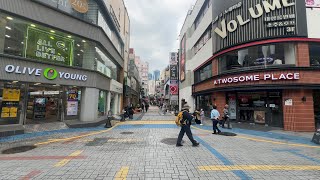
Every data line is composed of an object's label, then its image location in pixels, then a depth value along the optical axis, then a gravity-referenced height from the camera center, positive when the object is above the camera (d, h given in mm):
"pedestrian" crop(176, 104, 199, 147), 7997 -954
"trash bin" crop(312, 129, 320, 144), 9109 -1642
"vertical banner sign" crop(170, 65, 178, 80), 40375 +7077
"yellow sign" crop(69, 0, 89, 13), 13655 +7570
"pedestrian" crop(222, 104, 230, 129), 13812 -924
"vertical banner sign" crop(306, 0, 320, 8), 13117 +7473
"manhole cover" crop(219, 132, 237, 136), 11304 -1875
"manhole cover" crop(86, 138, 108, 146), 8491 -1966
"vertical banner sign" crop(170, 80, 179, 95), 38156 +3528
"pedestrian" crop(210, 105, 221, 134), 11484 -893
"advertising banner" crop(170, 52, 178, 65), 42938 +10909
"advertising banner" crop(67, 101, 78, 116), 14034 -479
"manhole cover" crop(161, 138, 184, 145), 8742 -1916
